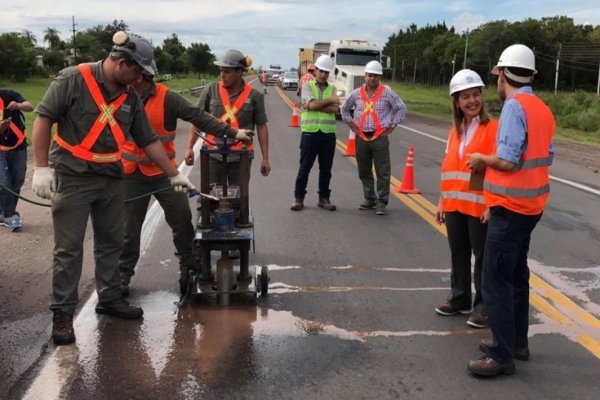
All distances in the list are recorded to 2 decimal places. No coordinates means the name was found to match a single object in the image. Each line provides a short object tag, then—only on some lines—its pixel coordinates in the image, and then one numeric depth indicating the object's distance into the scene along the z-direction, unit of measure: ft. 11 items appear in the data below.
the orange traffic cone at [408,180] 33.60
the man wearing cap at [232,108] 20.30
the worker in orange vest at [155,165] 17.12
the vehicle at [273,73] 254.80
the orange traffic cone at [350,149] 48.14
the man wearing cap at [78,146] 13.87
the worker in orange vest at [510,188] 12.19
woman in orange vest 14.83
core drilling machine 16.44
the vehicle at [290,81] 194.70
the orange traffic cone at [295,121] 76.02
